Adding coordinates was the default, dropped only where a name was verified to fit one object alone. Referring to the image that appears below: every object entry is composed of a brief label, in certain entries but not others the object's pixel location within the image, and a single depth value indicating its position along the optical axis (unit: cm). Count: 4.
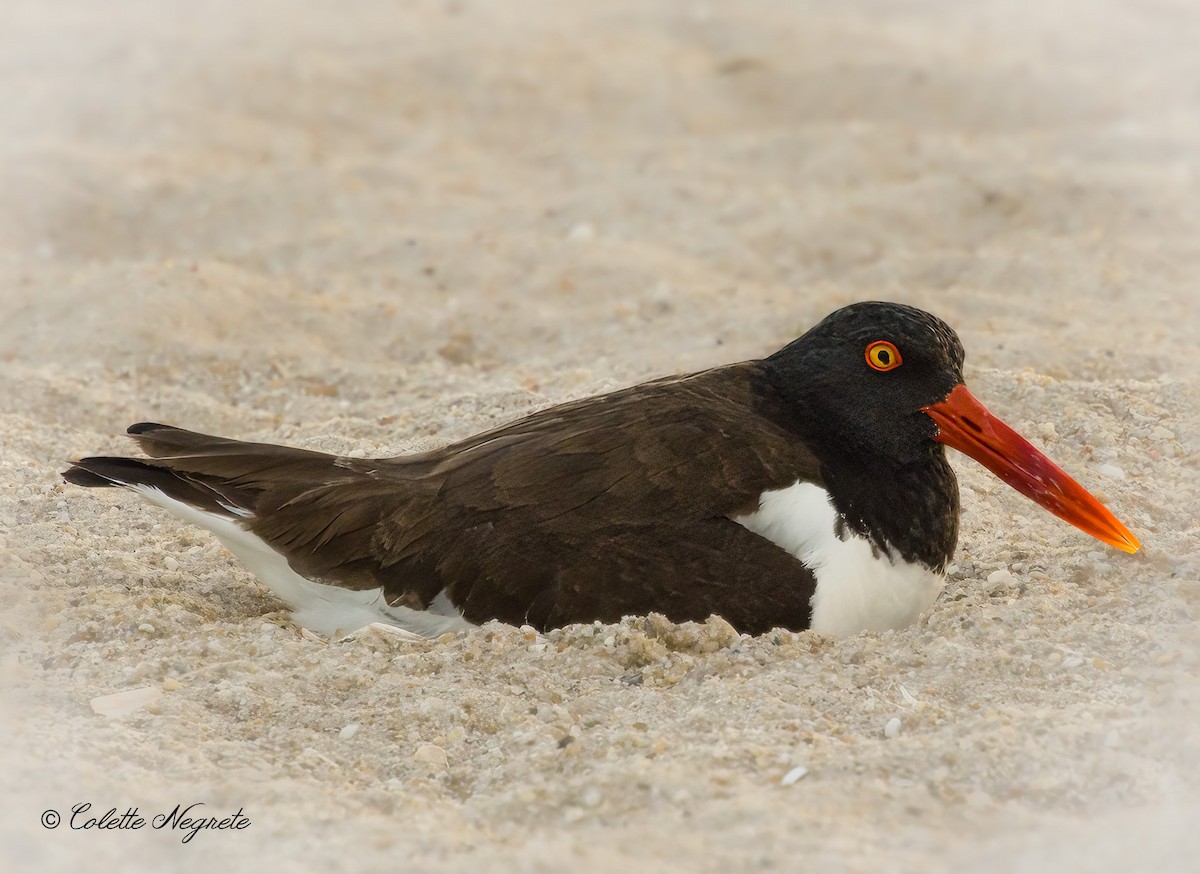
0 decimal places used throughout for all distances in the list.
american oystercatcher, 790
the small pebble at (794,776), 651
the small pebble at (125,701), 719
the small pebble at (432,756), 692
